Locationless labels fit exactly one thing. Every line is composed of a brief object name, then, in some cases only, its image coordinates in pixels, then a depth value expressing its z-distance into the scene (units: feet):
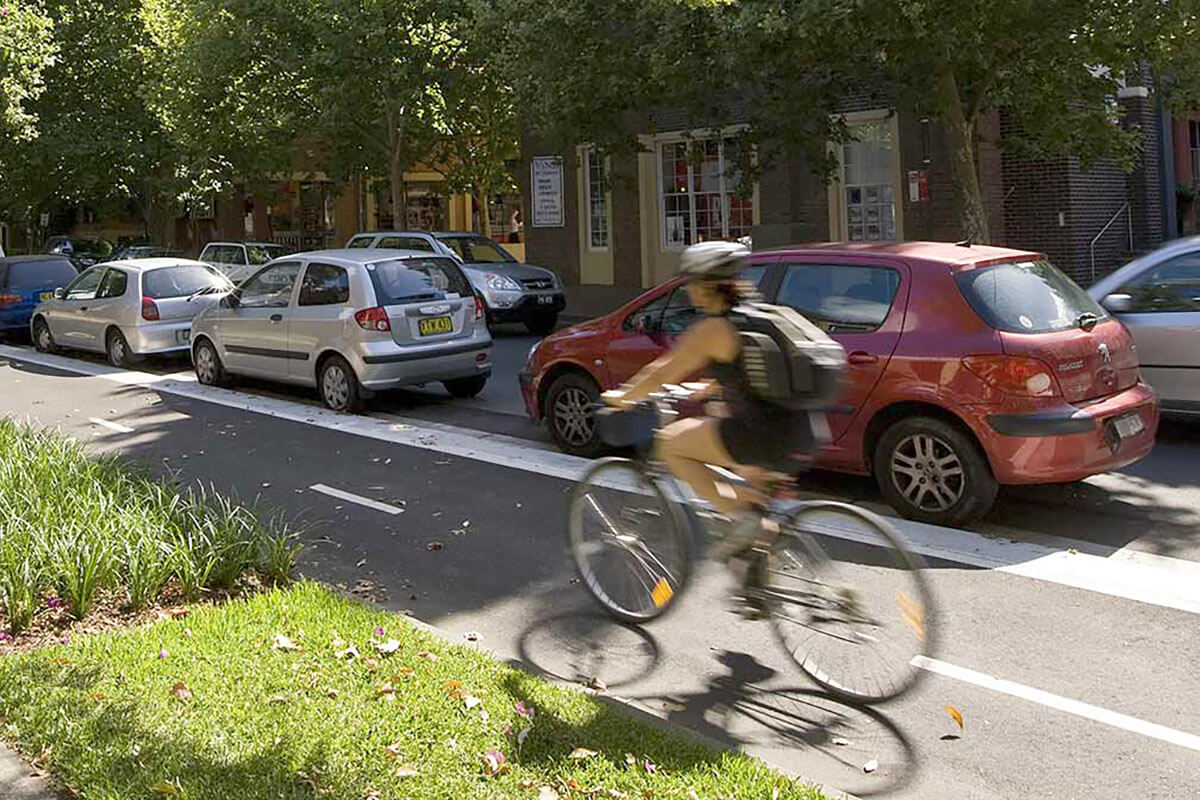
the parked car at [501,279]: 64.34
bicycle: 14.89
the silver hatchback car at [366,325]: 39.24
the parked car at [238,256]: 78.74
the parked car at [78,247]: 136.46
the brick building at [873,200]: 71.97
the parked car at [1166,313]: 30.48
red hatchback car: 22.97
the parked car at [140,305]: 53.36
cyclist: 15.62
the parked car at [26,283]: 68.69
